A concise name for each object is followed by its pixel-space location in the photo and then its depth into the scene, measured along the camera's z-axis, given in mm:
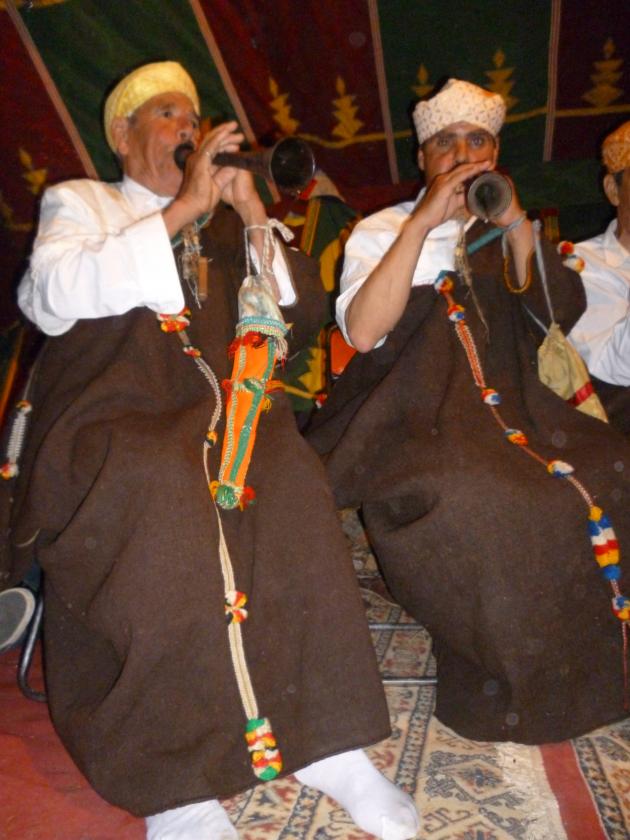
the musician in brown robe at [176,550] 1182
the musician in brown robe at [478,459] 1345
